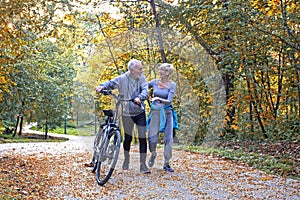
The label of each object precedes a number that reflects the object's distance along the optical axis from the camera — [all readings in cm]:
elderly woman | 592
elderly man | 565
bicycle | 519
